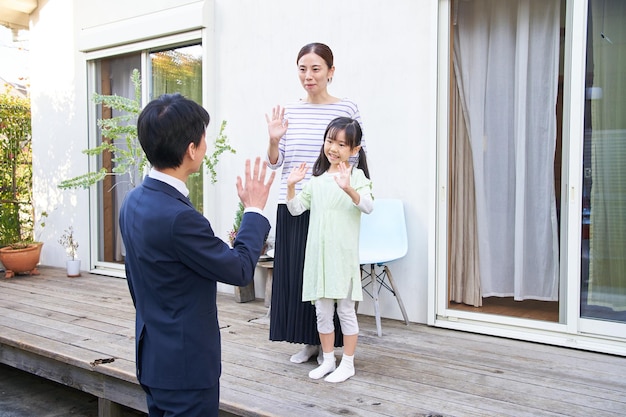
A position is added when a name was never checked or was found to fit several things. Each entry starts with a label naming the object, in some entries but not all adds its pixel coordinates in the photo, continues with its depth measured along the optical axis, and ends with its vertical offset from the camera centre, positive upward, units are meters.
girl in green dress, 2.51 -0.19
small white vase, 5.41 -0.69
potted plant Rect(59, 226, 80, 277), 5.42 -0.56
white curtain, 3.47 +0.38
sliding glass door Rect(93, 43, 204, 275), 4.97 +0.95
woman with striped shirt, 2.70 -0.05
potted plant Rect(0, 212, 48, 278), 5.46 -0.60
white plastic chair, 3.49 -0.30
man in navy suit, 1.45 -0.18
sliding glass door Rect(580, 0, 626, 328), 3.09 +0.13
